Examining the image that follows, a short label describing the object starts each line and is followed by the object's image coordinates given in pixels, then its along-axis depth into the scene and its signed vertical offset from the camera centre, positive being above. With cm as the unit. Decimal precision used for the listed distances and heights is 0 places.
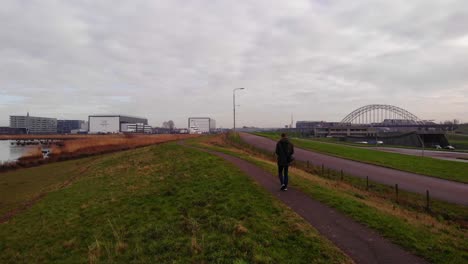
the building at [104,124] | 16500 +272
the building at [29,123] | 18550 +365
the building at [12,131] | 16308 -164
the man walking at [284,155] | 1129 -110
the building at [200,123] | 16512 +340
